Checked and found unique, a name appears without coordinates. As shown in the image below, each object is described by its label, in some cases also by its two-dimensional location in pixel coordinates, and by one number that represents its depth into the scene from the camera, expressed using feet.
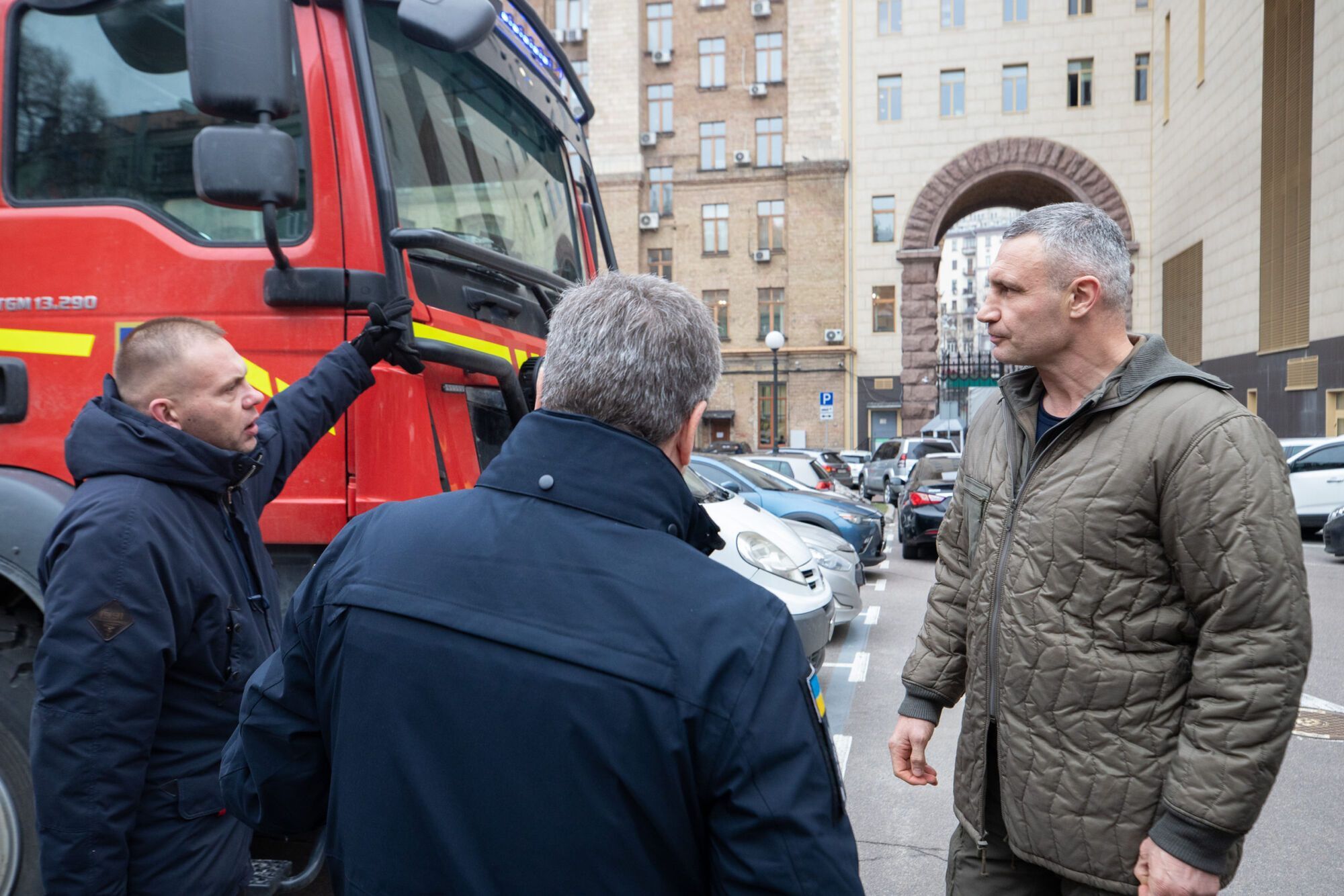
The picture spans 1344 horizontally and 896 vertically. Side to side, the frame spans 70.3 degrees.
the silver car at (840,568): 25.00
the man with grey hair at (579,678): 3.87
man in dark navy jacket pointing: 6.52
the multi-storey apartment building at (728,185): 112.57
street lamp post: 65.62
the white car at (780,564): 19.61
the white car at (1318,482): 45.14
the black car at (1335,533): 37.09
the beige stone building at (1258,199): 62.44
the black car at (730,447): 89.93
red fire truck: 9.09
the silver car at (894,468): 70.69
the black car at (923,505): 40.75
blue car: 33.65
